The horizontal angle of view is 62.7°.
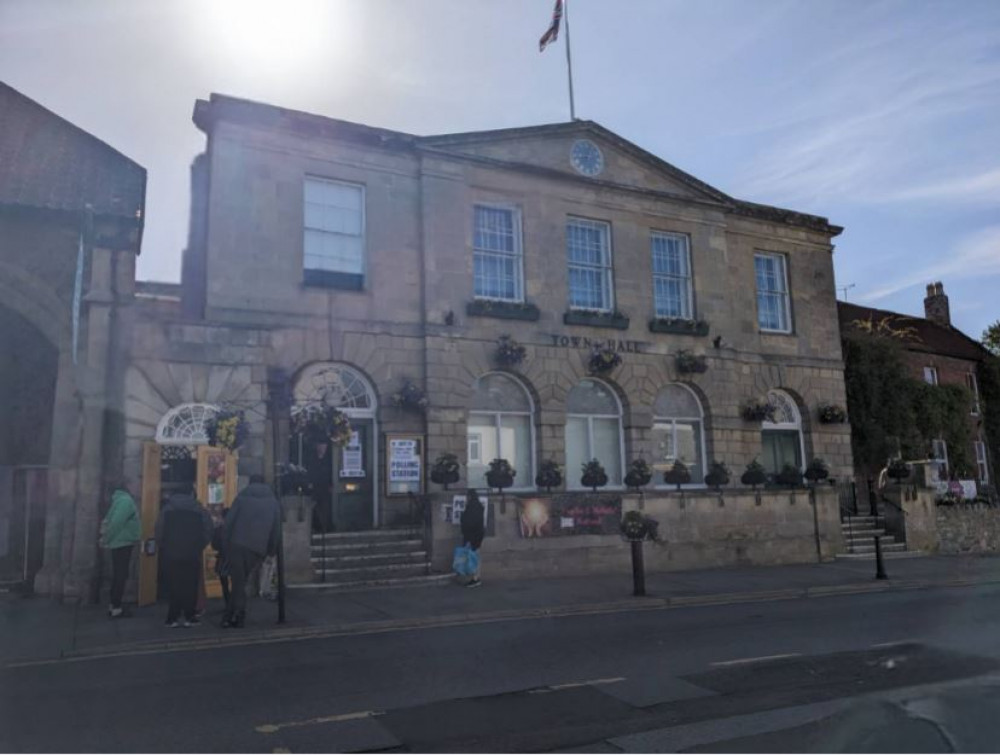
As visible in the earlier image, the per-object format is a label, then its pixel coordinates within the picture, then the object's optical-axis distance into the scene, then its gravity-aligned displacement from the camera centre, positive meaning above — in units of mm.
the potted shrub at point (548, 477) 17375 +571
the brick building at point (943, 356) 36750 +6458
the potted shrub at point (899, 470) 22031 +714
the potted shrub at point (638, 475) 17969 +591
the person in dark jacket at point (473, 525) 14703 -343
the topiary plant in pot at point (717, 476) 18906 +560
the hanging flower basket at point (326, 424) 13977 +1429
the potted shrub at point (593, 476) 17500 +572
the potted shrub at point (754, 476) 19359 +560
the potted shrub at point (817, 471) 20734 +691
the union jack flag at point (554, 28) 20906 +11997
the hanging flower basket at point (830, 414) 23219 +2358
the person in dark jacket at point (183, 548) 10789 -483
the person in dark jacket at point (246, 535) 10695 -325
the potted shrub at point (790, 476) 20078 +560
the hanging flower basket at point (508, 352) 18453 +3403
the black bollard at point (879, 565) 16438 -1359
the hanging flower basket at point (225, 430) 12867 +1264
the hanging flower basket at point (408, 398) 17219 +2271
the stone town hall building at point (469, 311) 15562 +4434
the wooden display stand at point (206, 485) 13211 +436
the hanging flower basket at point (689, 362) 20766 +3483
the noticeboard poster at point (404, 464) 17094 +891
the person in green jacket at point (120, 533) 11539 -293
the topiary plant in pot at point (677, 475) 18719 +600
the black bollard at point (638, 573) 13835 -1184
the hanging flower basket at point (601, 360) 19688 +3411
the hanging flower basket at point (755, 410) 21734 +2347
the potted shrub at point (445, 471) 16297 +693
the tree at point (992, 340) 41406 +7785
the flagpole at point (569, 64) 22312 +11845
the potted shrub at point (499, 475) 16469 +597
